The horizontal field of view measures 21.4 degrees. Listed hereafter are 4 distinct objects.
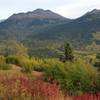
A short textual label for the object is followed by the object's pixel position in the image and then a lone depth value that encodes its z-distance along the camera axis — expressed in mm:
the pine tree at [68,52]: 26750
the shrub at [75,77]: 10246
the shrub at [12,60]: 16669
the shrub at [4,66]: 13549
